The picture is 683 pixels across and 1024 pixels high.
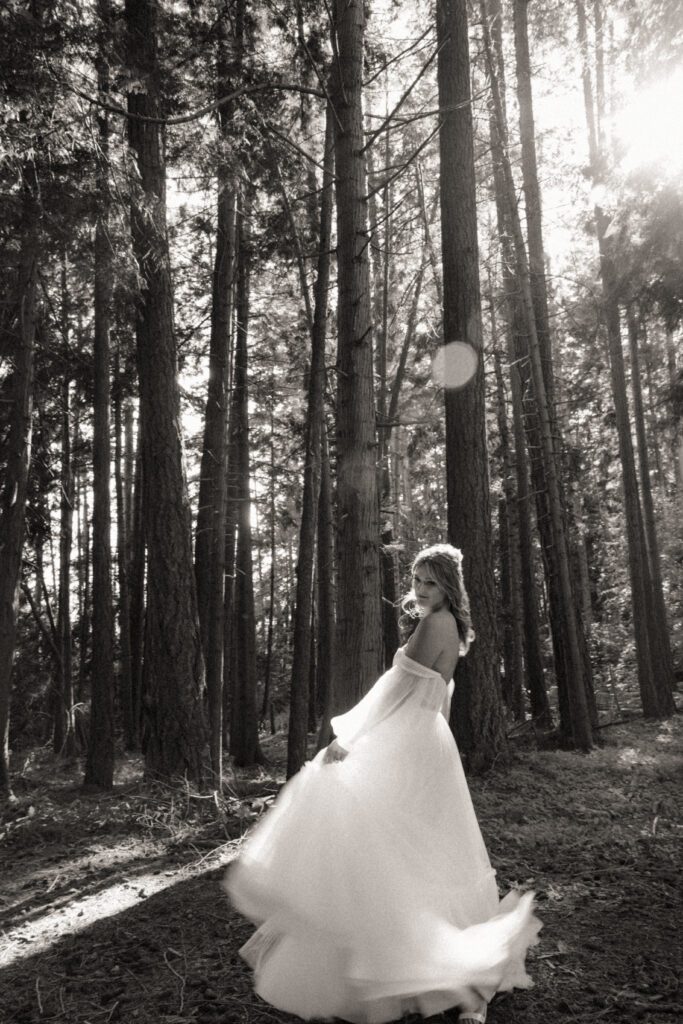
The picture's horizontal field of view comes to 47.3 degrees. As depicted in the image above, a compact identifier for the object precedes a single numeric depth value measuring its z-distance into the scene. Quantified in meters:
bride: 3.31
